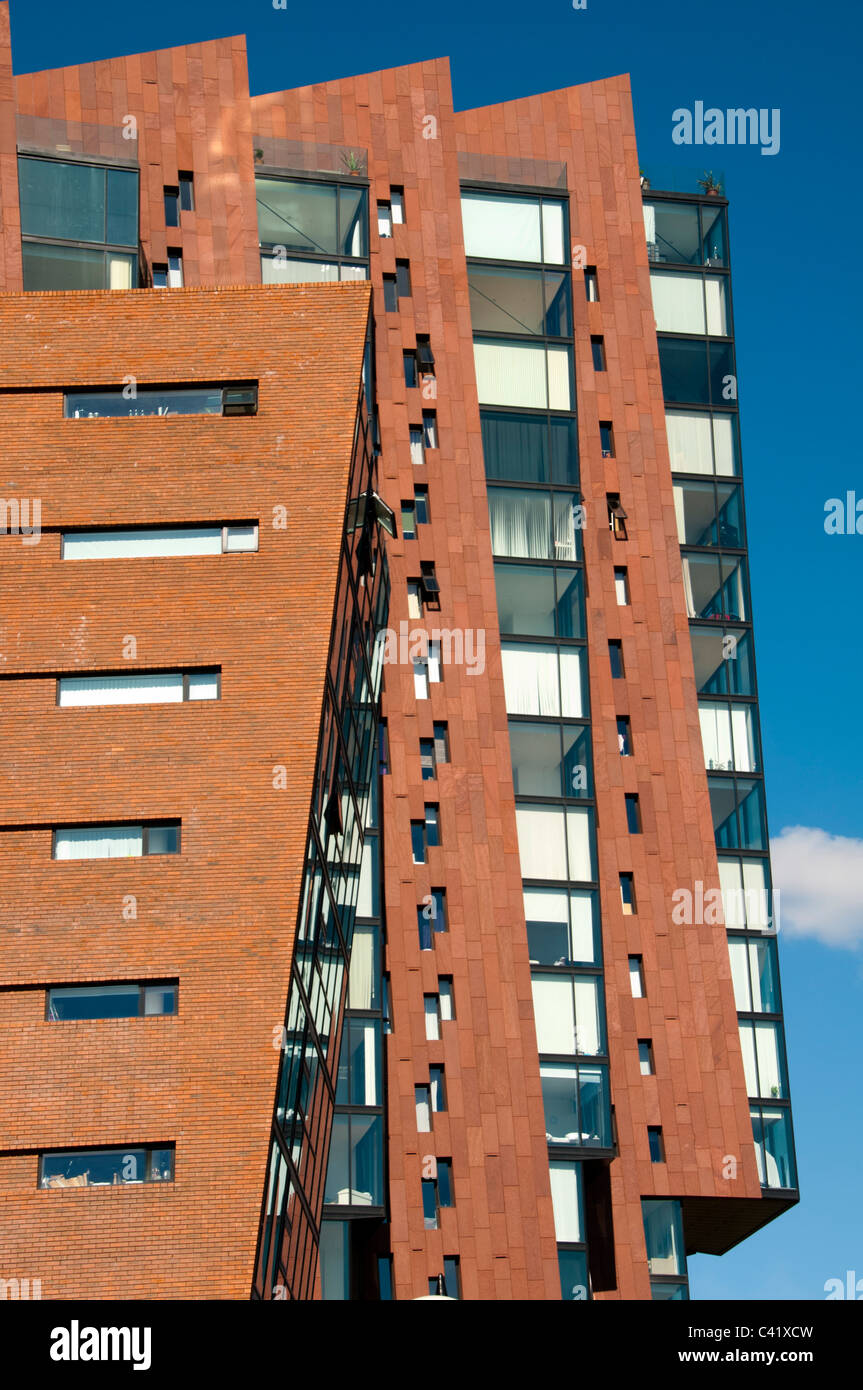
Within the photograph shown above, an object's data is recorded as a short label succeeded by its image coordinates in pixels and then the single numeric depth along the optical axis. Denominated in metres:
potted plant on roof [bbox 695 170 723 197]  55.28
